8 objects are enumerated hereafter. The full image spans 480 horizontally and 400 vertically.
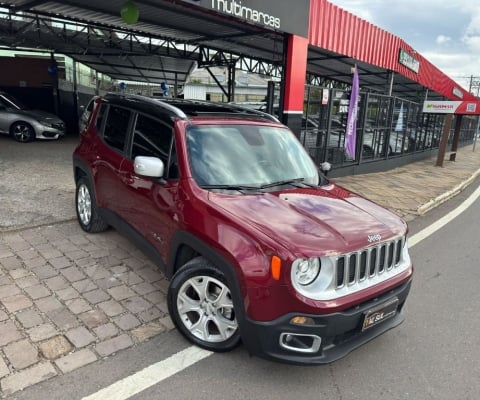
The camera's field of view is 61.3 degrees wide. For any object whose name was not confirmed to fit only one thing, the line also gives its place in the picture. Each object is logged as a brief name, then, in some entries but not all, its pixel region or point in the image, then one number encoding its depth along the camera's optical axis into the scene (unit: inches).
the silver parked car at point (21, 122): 526.3
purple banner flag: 416.8
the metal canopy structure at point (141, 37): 378.3
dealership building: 356.4
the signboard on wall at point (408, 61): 574.2
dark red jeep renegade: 104.0
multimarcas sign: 278.5
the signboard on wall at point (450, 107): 641.6
